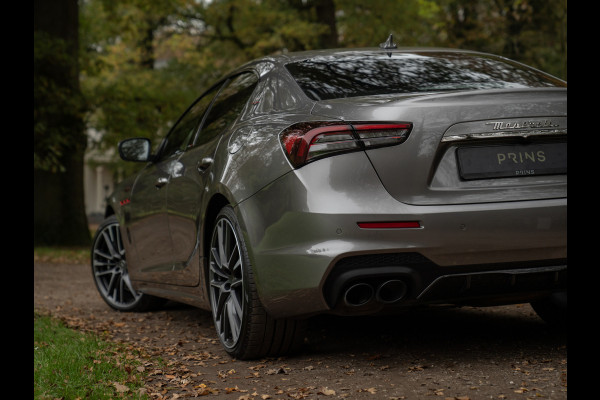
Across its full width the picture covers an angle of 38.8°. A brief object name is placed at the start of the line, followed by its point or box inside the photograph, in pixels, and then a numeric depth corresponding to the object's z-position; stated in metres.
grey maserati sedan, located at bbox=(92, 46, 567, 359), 3.92
